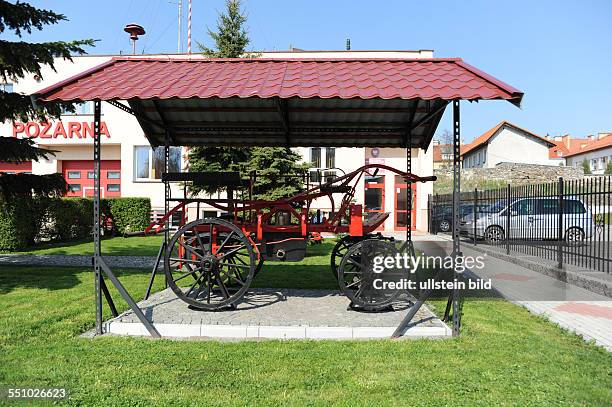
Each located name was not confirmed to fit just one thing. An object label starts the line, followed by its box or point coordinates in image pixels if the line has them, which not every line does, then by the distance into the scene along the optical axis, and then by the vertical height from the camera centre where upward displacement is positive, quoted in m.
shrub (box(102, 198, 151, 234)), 19.88 -0.34
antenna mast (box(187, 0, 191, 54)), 22.02 +8.45
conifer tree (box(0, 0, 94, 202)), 8.26 +2.58
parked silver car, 10.88 -0.43
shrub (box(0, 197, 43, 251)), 13.59 -0.55
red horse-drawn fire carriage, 5.77 -0.47
